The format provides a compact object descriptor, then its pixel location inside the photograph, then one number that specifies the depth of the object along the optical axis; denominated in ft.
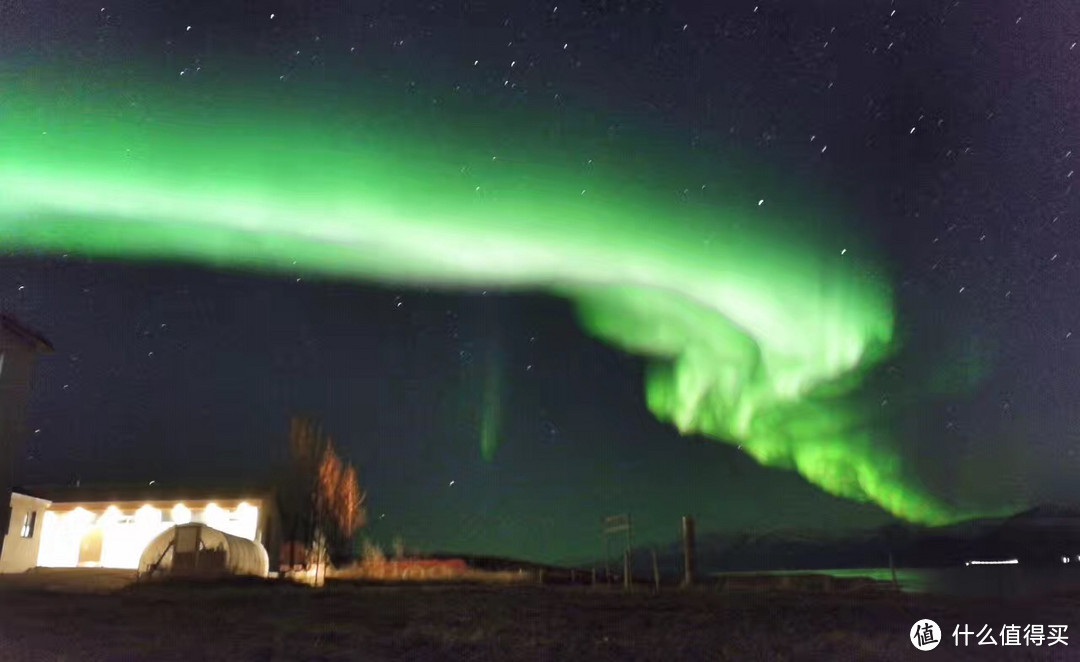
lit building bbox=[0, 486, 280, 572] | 120.78
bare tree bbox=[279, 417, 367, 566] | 133.18
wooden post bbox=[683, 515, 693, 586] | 82.28
